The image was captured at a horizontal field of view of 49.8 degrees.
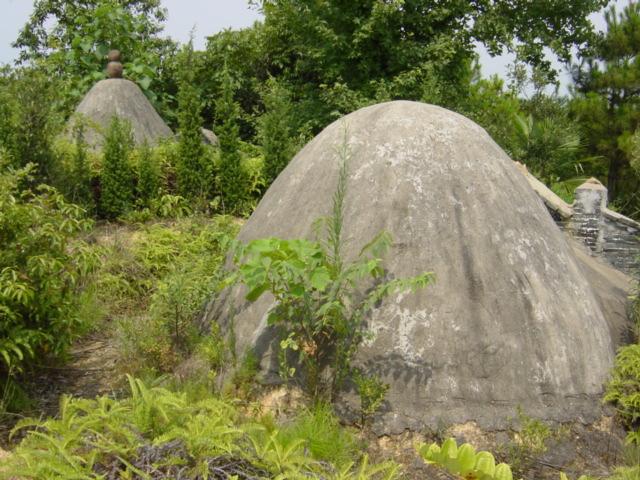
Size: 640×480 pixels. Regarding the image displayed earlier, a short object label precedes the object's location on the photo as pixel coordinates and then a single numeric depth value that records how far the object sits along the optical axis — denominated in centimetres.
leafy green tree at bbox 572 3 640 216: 2119
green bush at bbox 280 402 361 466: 396
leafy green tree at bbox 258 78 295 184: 1176
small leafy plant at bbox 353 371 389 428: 436
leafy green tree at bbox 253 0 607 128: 1603
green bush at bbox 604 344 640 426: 471
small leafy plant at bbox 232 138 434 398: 440
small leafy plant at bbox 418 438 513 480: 338
